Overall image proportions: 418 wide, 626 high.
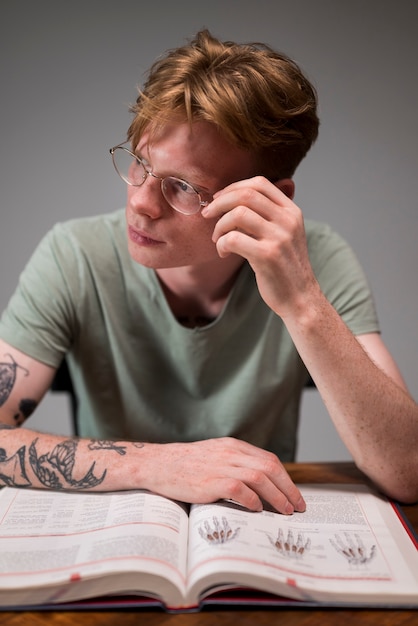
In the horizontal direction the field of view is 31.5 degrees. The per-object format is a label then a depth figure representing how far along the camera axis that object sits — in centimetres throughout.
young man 121
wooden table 87
